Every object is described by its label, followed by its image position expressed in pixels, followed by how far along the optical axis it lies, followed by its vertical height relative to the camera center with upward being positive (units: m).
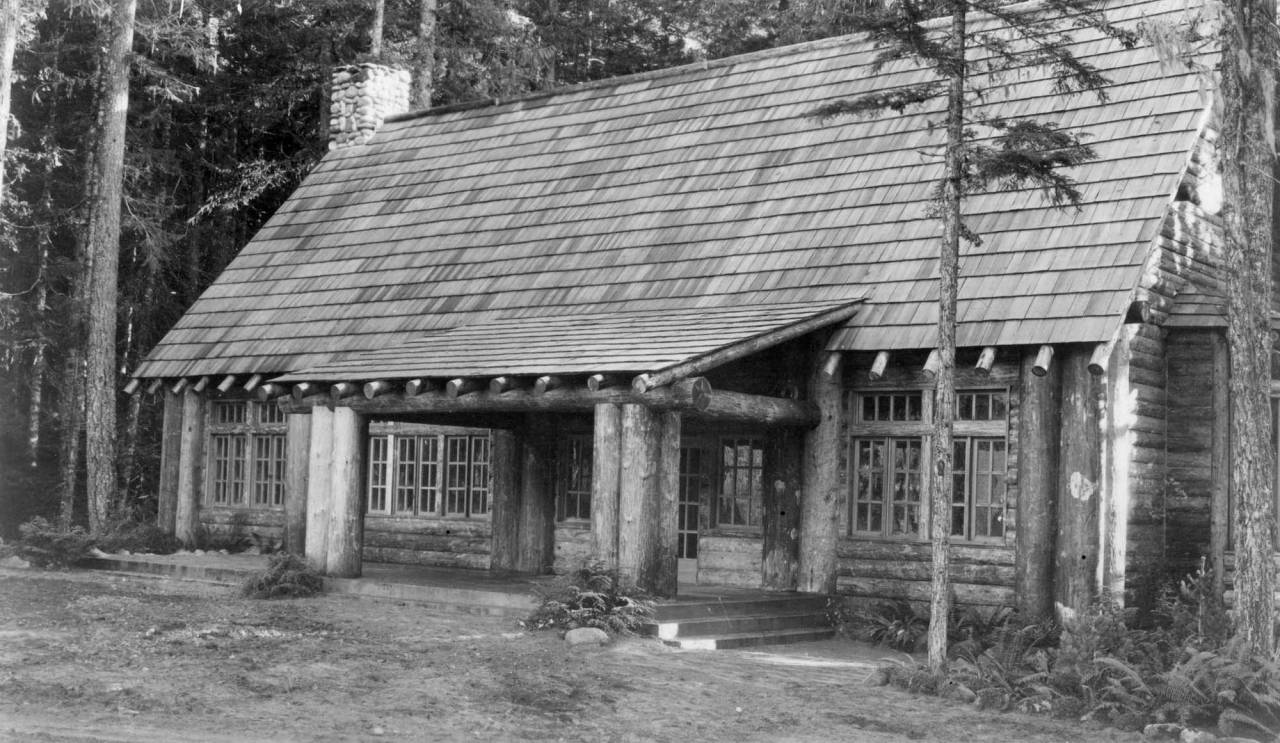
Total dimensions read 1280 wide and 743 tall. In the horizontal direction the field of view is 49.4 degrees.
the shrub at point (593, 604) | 12.02 -1.19
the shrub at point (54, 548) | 18.36 -1.23
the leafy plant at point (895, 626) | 13.34 -1.46
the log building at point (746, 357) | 13.07 +1.20
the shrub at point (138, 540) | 19.52 -1.17
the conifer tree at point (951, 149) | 11.03 +2.66
